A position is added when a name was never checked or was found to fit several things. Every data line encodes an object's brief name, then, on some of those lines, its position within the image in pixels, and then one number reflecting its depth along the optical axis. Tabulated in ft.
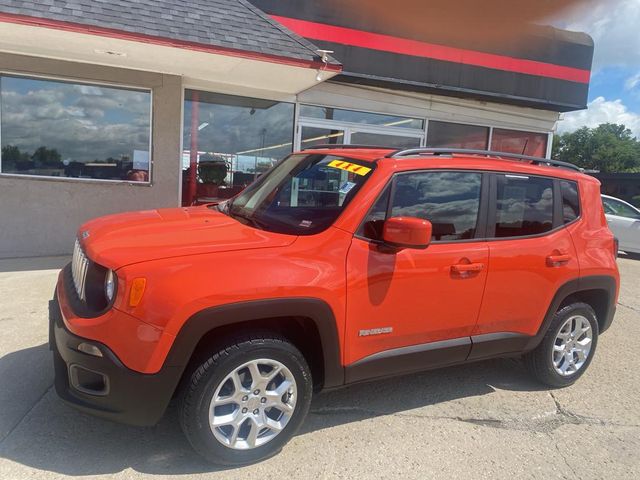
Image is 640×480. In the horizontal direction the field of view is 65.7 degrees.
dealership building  20.15
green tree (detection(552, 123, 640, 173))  257.34
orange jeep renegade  8.01
